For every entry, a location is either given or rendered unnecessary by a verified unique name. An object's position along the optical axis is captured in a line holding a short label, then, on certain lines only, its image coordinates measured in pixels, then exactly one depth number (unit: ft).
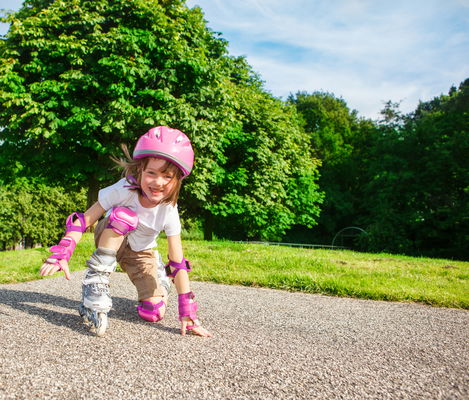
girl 9.27
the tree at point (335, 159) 104.53
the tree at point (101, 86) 35.01
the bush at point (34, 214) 84.05
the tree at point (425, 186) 73.96
